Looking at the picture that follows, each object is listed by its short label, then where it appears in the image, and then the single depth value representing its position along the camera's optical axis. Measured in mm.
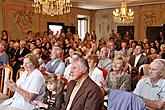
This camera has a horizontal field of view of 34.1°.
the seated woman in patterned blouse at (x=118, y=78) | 3699
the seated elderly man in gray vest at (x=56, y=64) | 4982
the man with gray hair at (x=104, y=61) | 5085
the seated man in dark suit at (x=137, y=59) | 6420
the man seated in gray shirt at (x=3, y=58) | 6207
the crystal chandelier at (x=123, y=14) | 9430
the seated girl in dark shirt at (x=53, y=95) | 2851
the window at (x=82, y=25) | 14959
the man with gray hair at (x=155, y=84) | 2902
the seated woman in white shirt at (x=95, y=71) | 4016
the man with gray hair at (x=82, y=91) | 2242
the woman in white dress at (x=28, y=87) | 3176
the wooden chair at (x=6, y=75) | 4186
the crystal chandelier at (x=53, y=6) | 6891
